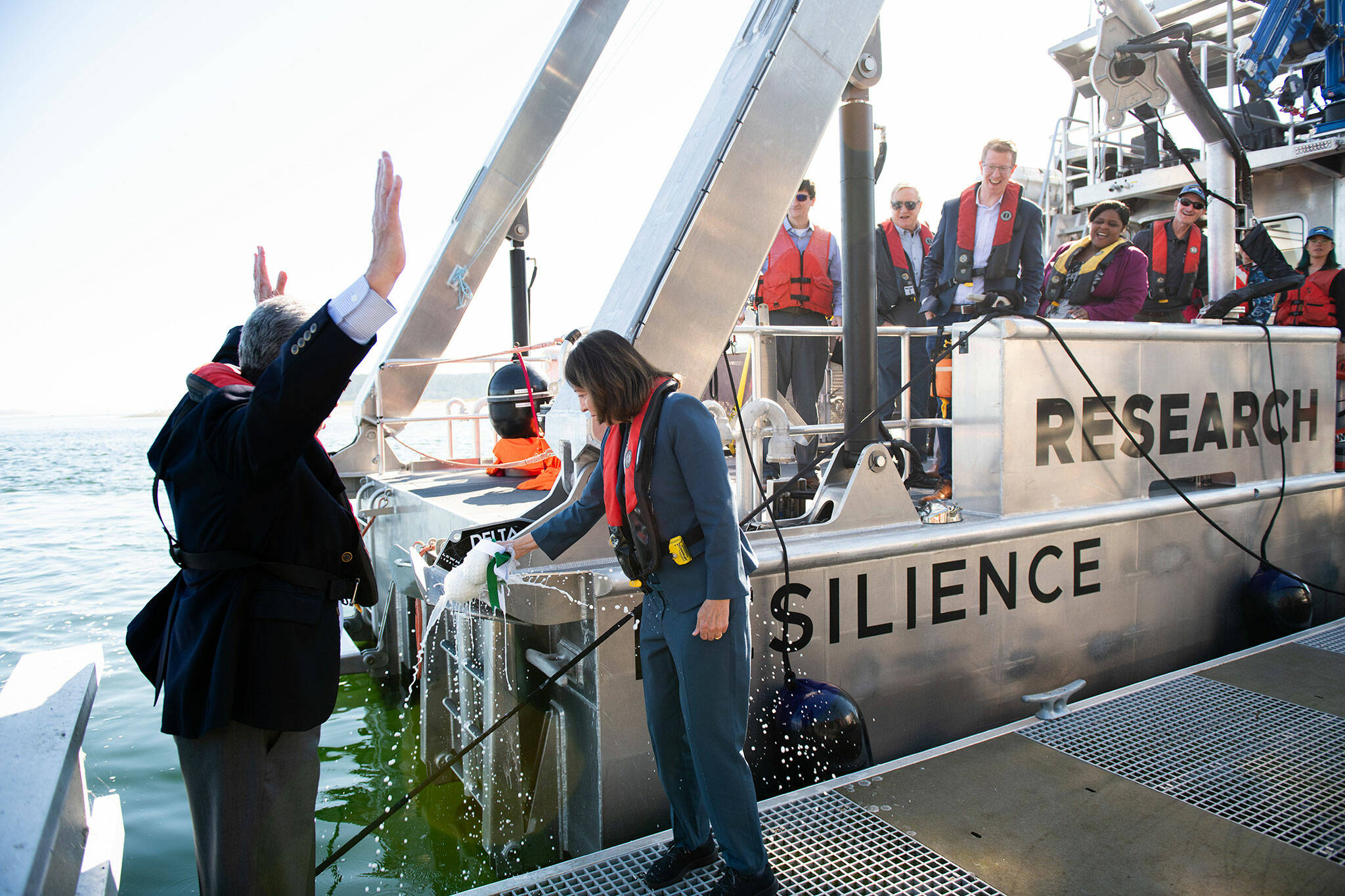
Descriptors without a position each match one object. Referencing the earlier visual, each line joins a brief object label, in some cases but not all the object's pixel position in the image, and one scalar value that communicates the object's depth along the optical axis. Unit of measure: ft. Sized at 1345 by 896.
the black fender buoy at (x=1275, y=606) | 15.11
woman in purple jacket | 17.56
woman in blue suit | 7.24
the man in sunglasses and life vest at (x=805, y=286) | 18.56
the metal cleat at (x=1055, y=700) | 11.46
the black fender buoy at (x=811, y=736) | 9.74
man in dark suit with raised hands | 5.90
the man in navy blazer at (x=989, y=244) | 15.58
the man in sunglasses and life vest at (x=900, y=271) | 19.77
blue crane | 27.89
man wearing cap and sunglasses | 22.02
